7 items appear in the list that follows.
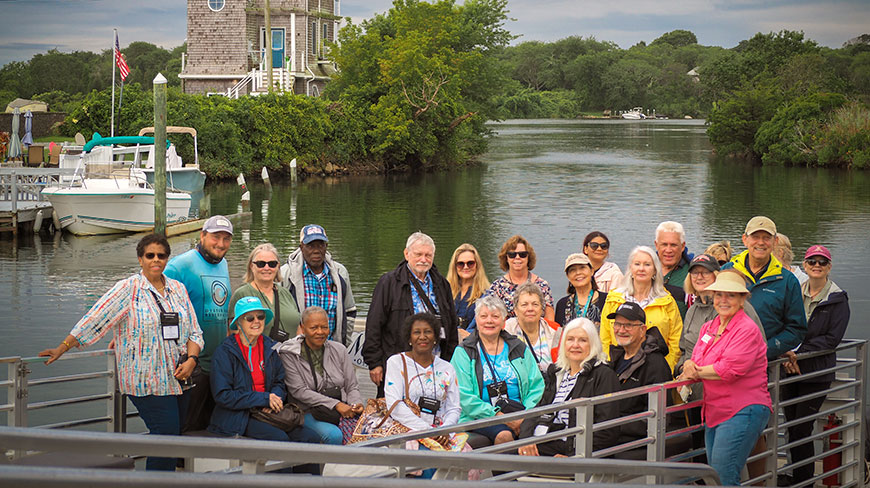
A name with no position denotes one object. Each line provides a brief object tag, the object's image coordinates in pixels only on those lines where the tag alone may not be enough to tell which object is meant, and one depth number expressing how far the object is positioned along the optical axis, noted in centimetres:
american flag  3550
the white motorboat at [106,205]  2902
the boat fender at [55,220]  2939
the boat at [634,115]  16950
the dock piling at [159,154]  2488
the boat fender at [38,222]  2917
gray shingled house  6600
